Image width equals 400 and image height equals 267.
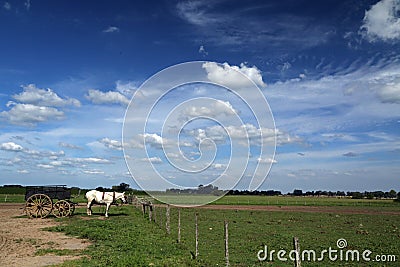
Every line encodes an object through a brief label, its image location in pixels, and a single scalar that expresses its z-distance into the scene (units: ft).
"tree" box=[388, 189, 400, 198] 412.81
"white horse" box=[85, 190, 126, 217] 83.30
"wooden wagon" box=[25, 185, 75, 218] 75.61
